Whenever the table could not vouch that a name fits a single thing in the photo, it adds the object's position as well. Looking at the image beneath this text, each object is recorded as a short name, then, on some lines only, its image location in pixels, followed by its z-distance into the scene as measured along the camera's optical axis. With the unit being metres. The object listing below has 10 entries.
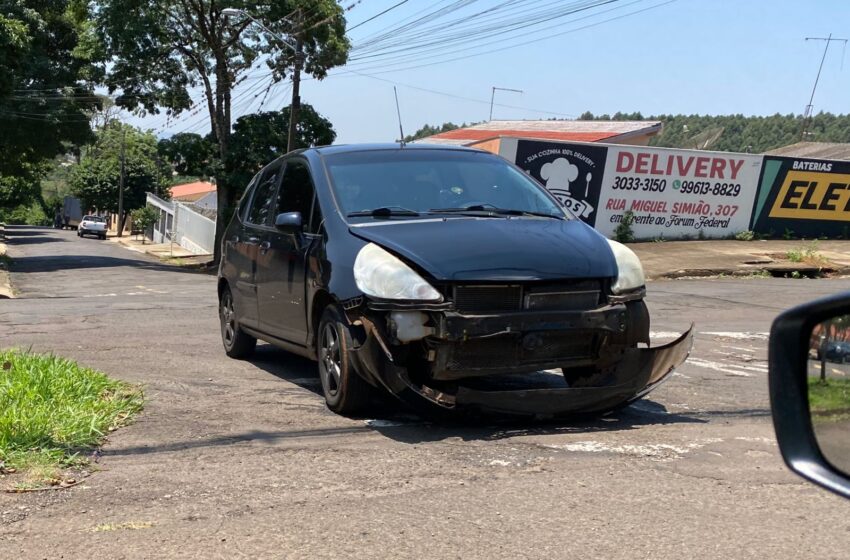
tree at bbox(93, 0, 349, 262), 34.41
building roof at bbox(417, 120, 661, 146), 38.12
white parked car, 70.75
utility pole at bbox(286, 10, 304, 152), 30.30
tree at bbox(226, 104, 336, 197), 35.53
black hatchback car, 5.46
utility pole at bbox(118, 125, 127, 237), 81.06
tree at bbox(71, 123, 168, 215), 85.62
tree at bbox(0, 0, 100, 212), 32.91
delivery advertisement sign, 24.55
